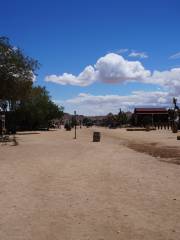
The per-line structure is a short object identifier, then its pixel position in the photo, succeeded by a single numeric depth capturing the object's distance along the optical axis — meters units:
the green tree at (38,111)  39.65
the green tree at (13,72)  21.42
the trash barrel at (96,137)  20.71
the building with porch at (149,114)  65.73
